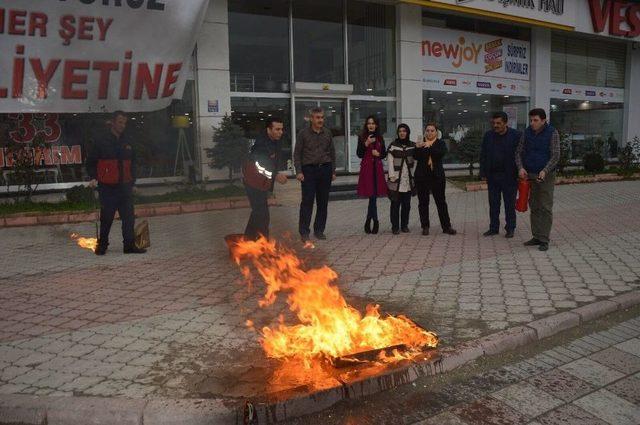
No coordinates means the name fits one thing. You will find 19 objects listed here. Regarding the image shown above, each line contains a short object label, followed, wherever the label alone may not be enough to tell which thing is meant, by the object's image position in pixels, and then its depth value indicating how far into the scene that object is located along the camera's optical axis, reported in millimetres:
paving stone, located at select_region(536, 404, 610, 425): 2955
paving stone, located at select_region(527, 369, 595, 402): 3285
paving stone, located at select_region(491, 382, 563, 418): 3105
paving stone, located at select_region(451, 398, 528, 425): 2986
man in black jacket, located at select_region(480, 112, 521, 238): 7957
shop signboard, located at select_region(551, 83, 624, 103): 22000
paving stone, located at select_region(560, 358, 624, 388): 3475
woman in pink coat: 8312
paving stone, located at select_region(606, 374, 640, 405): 3236
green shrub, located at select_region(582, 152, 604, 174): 18562
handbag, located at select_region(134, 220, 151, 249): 7449
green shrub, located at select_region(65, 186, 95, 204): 10930
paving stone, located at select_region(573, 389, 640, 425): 2988
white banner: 10688
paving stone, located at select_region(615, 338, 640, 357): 3932
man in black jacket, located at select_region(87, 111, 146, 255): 7035
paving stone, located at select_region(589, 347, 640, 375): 3652
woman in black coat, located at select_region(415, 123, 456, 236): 8258
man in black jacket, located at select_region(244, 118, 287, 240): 7074
